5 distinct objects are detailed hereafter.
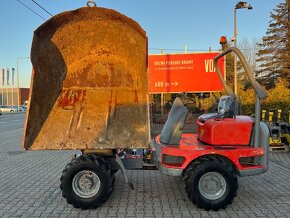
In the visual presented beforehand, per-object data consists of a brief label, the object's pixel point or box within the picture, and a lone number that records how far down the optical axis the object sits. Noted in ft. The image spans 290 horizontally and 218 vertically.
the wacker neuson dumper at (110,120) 11.00
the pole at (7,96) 182.84
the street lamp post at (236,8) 38.86
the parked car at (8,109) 134.07
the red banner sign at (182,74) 37.14
